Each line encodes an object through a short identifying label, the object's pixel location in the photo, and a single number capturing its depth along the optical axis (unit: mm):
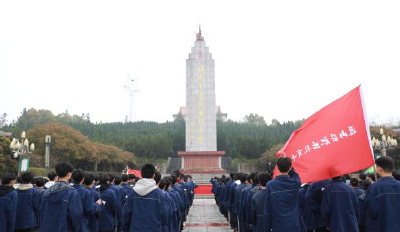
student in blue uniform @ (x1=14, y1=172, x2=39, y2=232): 5863
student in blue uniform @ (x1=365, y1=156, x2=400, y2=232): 3874
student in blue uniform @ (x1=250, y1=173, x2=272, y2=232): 4852
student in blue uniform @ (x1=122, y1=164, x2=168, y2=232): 4078
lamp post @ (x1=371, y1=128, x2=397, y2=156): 17359
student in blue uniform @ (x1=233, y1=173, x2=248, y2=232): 7422
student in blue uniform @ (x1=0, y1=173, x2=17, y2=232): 5012
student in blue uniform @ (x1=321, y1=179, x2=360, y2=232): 4238
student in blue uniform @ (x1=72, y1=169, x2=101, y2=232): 4532
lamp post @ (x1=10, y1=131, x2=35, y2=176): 16844
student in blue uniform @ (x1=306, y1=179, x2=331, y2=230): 4699
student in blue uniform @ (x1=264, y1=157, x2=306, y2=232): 4090
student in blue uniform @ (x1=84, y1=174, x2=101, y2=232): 5104
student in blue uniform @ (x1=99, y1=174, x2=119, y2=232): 5949
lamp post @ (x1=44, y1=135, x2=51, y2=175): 17750
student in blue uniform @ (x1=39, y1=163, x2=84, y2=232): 4090
